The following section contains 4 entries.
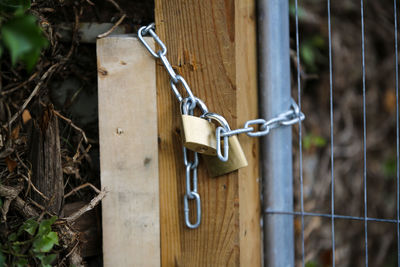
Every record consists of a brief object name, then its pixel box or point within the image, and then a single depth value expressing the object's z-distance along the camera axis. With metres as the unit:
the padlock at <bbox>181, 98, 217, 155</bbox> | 1.32
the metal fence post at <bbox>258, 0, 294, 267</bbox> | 1.40
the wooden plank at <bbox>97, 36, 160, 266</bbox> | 1.37
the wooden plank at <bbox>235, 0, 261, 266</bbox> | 1.37
